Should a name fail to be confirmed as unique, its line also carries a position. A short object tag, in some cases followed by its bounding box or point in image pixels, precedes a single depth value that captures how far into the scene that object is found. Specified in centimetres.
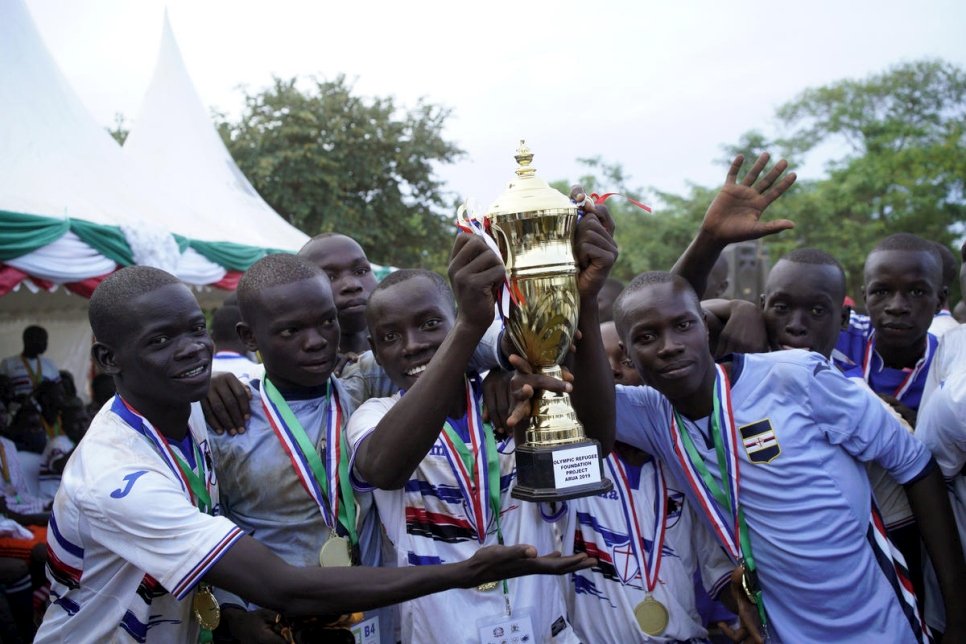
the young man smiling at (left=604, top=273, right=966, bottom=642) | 238
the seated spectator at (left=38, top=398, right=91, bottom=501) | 613
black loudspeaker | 727
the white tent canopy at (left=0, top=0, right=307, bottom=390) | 663
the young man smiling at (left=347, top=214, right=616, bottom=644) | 205
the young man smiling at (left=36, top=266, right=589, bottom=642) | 199
